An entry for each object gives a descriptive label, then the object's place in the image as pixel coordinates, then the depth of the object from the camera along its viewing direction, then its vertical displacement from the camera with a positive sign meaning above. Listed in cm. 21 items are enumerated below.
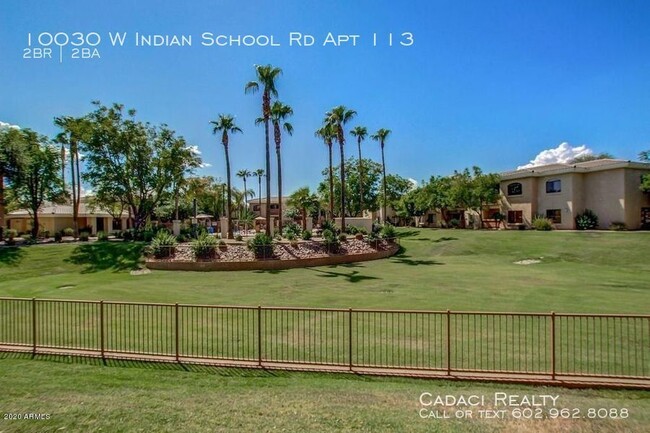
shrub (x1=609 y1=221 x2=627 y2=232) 3491 -139
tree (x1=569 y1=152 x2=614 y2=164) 7469 +1037
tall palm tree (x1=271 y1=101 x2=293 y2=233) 3131 +751
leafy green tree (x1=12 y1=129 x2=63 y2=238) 3641 +400
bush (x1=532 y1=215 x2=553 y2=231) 3838 -123
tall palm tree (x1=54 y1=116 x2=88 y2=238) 3338 +716
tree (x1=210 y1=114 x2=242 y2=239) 3416 +764
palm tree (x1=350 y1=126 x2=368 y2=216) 4628 +949
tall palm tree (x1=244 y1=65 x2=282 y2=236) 2970 +962
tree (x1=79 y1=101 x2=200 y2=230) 3388 +533
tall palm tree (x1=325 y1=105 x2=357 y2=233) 3625 +886
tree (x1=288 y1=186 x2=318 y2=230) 4678 +191
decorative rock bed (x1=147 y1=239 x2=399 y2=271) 2464 -281
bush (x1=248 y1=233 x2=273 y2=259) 2597 -202
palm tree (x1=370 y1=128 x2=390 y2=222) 5003 +974
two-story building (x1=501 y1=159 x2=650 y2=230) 3547 +175
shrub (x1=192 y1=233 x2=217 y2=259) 2534 -203
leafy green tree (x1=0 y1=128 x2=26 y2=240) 3244 +533
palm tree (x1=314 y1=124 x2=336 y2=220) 3766 +796
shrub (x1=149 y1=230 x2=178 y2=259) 2591 -196
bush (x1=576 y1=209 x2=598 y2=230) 3722 -96
